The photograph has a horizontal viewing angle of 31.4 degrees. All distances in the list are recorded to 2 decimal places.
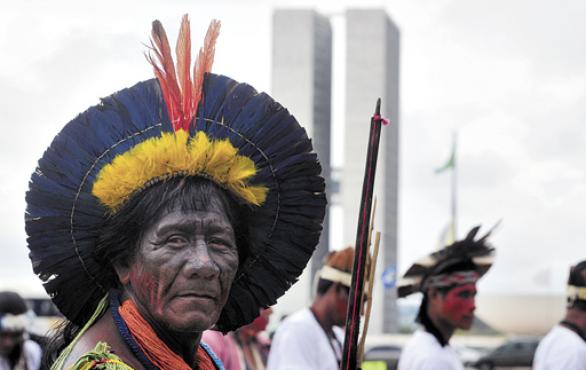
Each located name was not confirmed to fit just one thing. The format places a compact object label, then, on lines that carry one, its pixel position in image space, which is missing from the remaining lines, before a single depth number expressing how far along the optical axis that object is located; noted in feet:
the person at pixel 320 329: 20.04
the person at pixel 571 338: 19.76
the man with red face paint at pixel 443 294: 19.12
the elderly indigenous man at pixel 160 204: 7.38
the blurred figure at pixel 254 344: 25.76
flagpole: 147.43
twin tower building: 162.91
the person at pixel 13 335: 24.41
